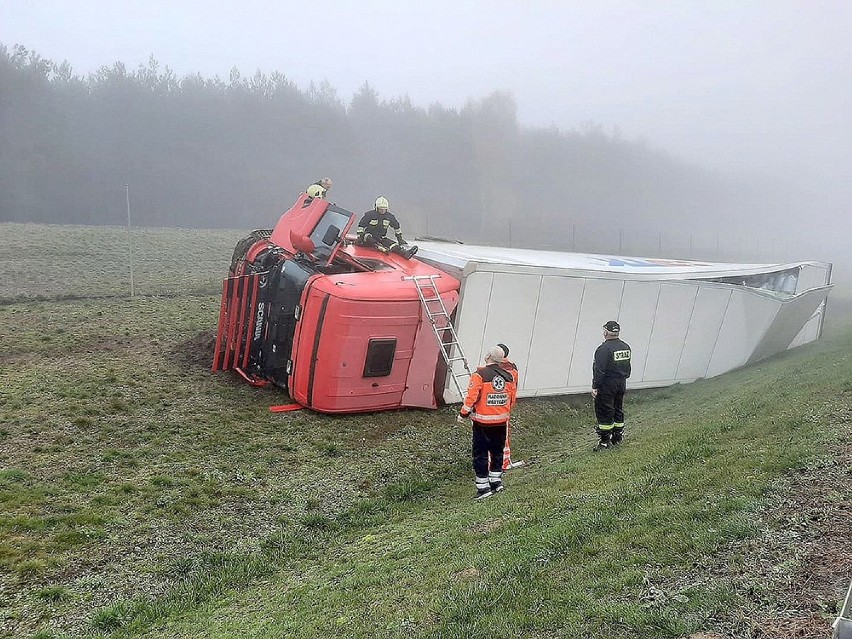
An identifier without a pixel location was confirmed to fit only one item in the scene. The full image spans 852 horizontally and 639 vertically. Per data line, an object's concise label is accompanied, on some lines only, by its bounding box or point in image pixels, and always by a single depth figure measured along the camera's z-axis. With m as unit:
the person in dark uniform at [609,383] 7.16
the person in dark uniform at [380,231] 9.56
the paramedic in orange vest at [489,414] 6.00
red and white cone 7.13
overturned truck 8.03
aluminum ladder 8.27
